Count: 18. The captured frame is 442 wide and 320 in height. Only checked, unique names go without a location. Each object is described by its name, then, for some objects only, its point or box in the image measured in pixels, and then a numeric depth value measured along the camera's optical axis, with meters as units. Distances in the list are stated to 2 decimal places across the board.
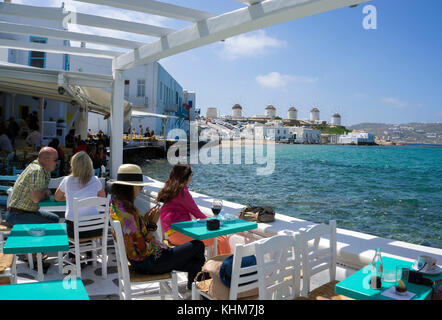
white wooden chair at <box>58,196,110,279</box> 3.42
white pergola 3.25
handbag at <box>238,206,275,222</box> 3.79
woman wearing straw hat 2.67
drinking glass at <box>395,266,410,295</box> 1.94
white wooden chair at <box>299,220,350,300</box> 2.40
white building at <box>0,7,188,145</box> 13.70
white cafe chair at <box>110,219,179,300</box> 2.48
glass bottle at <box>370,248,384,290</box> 1.98
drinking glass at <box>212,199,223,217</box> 3.53
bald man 3.56
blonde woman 3.65
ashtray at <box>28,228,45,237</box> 2.69
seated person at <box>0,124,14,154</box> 8.35
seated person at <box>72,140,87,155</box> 7.78
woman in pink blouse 3.39
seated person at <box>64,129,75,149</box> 12.60
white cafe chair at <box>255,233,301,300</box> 2.07
